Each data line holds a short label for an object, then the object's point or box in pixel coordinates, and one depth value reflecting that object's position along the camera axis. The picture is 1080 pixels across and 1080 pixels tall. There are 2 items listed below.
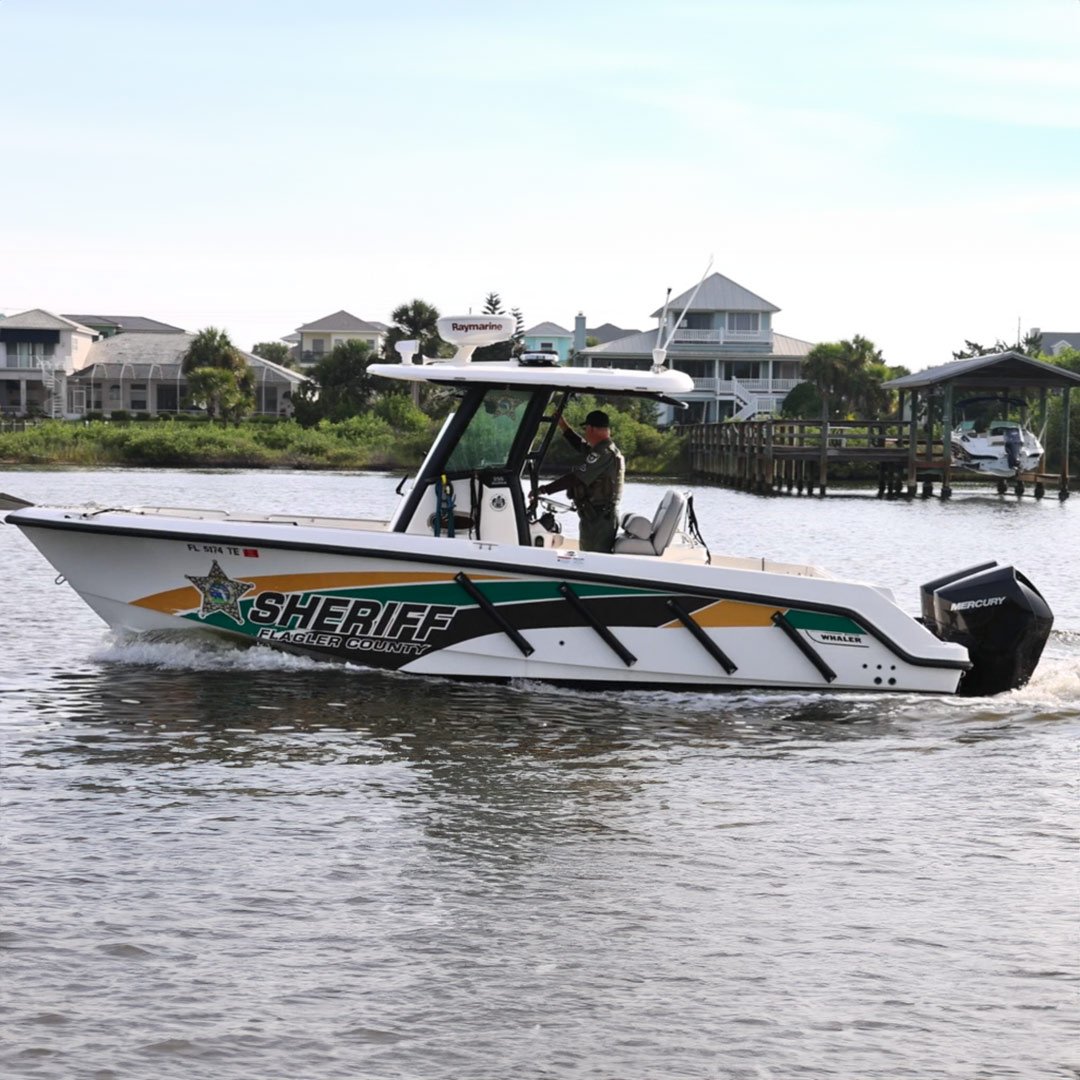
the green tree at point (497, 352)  63.41
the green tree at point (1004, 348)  106.94
